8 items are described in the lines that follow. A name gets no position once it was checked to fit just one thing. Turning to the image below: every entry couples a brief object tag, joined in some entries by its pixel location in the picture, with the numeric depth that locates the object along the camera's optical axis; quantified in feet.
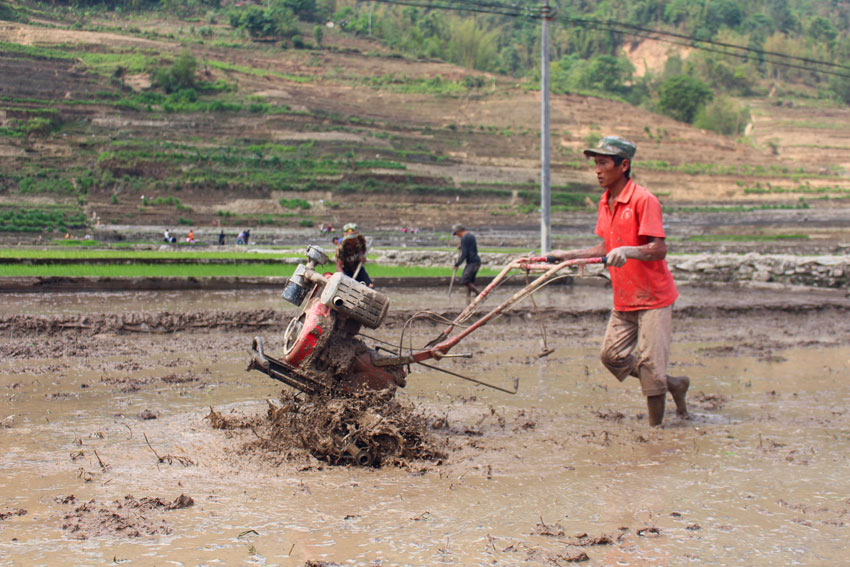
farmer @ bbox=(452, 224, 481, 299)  54.90
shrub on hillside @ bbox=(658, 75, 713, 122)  355.15
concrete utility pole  68.39
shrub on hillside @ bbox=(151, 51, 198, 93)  248.73
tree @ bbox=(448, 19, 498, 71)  426.10
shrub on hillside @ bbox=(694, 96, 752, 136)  340.18
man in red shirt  20.53
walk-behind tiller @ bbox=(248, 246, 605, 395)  19.10
